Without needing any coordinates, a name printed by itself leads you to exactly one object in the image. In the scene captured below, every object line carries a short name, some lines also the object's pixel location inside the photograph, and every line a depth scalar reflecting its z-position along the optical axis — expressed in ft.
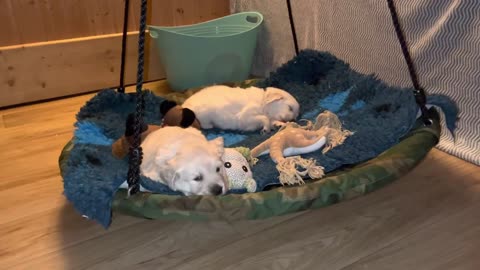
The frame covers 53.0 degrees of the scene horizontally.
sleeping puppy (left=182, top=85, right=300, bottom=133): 6.00
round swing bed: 3.89
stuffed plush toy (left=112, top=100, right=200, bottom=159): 4.97
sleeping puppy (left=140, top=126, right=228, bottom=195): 4.19
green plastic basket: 8.06
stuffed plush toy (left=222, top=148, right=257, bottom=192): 4.50
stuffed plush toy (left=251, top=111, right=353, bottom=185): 4.62
